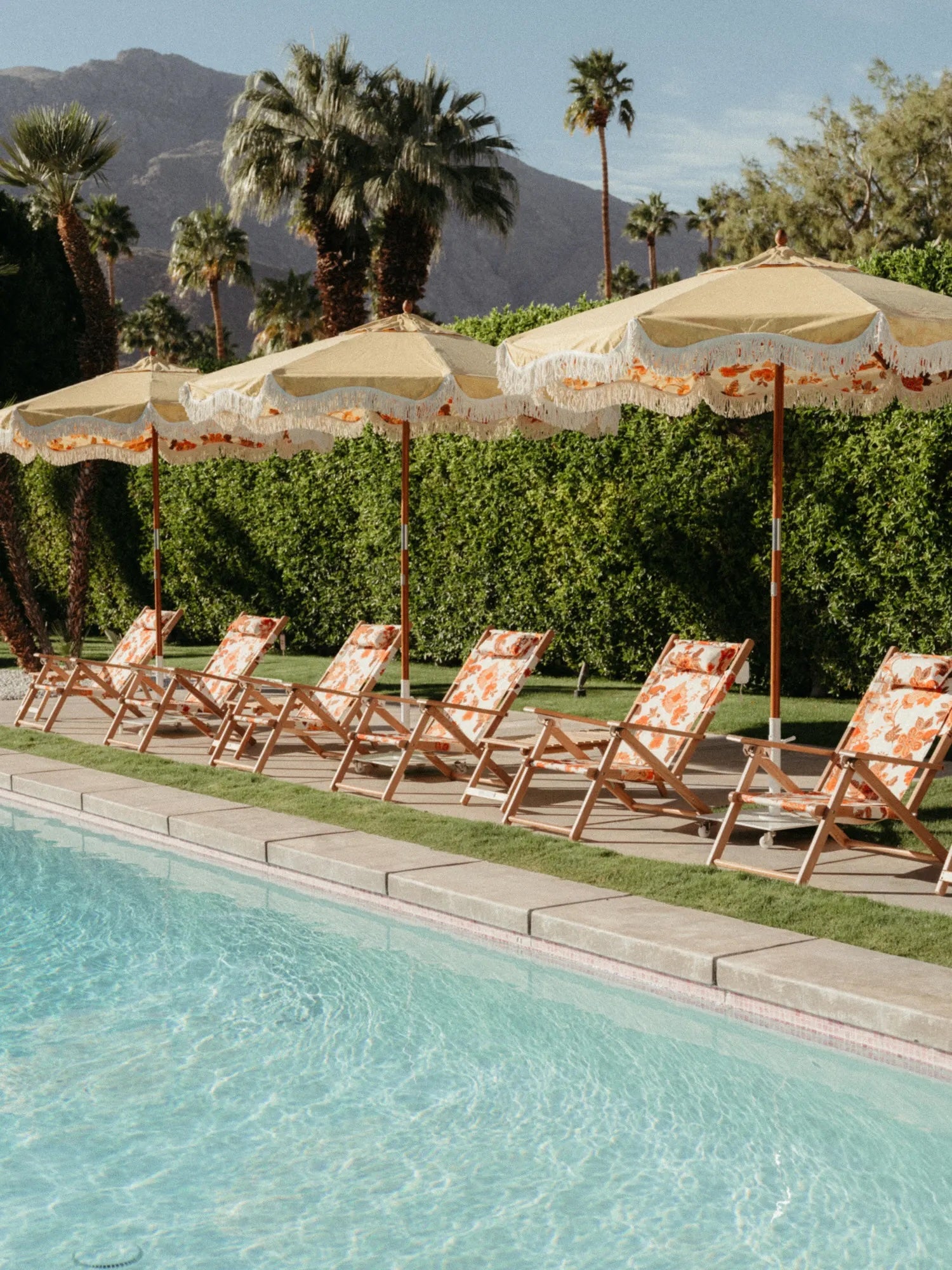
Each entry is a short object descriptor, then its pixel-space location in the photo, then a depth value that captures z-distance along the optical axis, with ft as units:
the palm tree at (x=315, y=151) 90.43
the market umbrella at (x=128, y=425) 34.53
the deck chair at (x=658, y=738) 22.91
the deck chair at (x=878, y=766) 19.52
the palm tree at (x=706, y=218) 205.05
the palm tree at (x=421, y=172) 90.27
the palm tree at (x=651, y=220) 202.69
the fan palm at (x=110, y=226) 158.81
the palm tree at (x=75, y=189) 52.75
